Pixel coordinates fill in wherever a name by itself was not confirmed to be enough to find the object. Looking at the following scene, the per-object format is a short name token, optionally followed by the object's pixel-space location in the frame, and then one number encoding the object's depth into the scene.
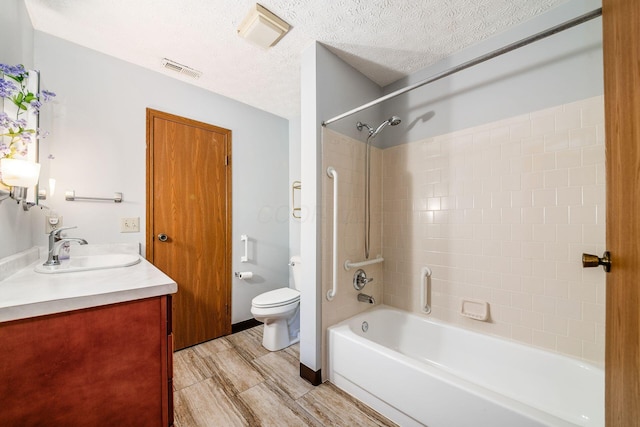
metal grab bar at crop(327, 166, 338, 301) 1.63
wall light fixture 1.01
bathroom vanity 0.76
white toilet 1.99
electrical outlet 1.56
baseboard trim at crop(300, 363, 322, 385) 1.61
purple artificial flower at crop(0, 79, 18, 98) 0.94
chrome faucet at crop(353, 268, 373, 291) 1.88
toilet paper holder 2.38
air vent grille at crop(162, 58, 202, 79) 1.88
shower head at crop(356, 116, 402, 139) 1.73
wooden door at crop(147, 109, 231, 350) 1.99
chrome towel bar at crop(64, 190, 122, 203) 1.63
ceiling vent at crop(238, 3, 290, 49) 1.38
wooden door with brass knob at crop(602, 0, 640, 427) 0.53
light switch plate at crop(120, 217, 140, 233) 1.83
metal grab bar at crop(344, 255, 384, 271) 1.79
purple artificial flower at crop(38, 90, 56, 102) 1.14
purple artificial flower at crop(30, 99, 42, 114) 1.10
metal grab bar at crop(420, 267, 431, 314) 1.82
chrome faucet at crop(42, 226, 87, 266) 1.29
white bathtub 1.06
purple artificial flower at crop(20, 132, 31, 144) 1.09
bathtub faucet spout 1.85
